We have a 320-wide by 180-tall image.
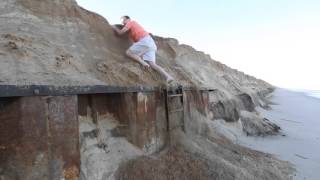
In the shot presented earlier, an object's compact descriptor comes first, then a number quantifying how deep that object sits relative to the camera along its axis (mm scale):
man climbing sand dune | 4643
